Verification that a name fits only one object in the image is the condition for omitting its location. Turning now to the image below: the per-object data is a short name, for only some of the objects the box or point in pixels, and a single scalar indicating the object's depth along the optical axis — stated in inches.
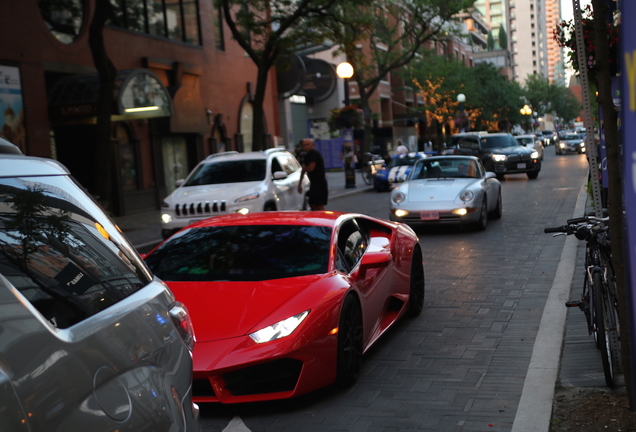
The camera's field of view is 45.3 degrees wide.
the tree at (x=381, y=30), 926.4
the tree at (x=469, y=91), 2130.9
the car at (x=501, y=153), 1159.6
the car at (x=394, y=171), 1061.8
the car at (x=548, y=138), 3518.7
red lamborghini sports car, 193.0
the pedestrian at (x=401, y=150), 1181.2
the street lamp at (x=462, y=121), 1751.6
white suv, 585.3
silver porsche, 553.6
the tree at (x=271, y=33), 873.5
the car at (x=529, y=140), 1561.3
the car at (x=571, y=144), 2138.9
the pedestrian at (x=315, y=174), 593.9
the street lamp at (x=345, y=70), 1094.4
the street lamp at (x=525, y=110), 2874.0
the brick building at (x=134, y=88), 763.4
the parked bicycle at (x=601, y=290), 198.8
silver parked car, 71.7
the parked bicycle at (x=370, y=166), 1190.3
